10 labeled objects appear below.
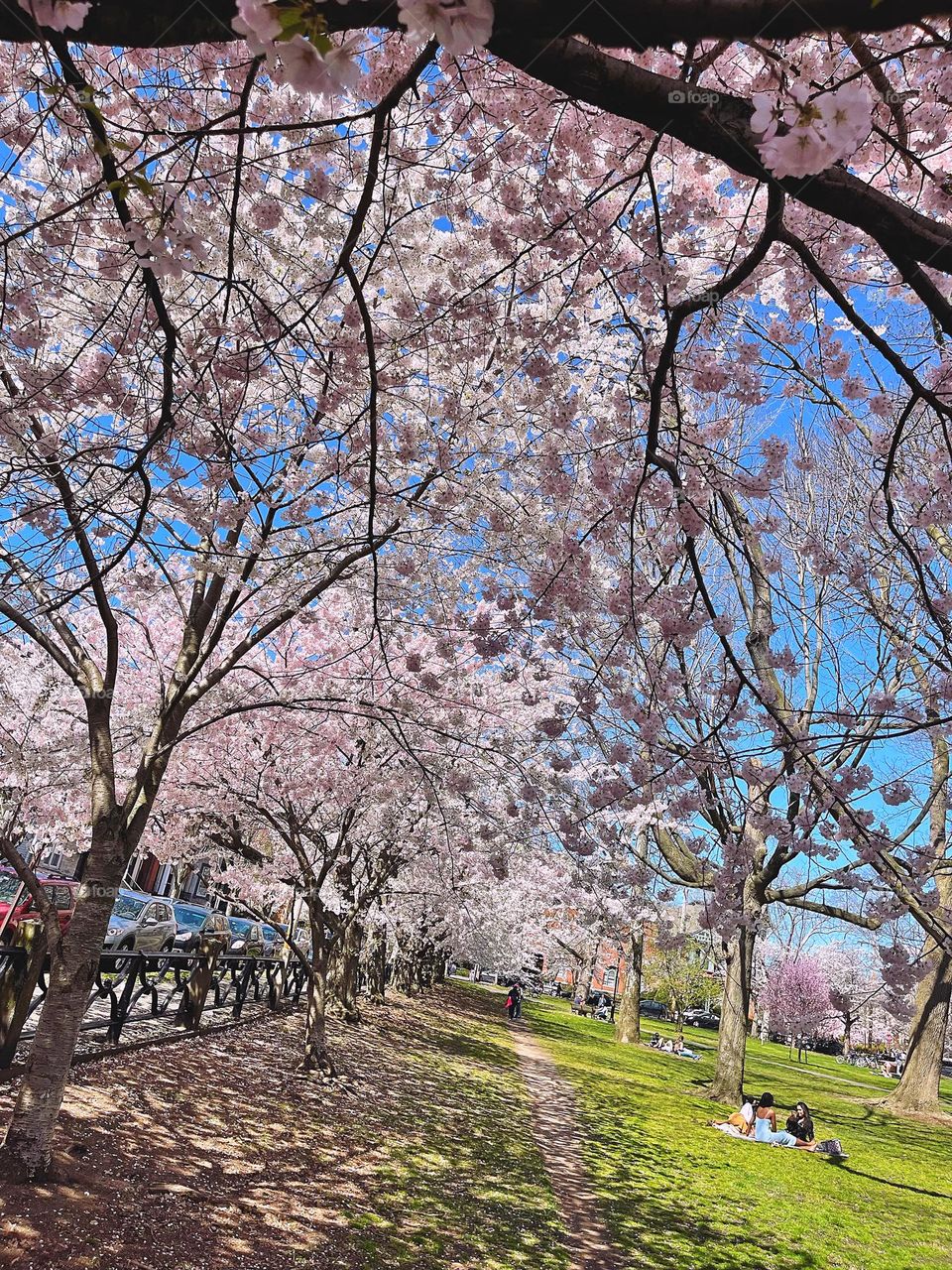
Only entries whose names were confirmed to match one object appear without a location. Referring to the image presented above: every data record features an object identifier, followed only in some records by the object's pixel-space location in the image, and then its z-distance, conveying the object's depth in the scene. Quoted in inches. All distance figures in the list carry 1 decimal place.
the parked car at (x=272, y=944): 753.0
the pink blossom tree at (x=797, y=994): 1989.4
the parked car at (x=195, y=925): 610.2
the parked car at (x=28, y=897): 399.8
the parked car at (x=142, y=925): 502.3
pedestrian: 1045.8
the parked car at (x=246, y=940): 663.8
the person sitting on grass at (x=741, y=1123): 461.7
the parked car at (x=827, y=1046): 2390.7
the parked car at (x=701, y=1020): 2202.3
